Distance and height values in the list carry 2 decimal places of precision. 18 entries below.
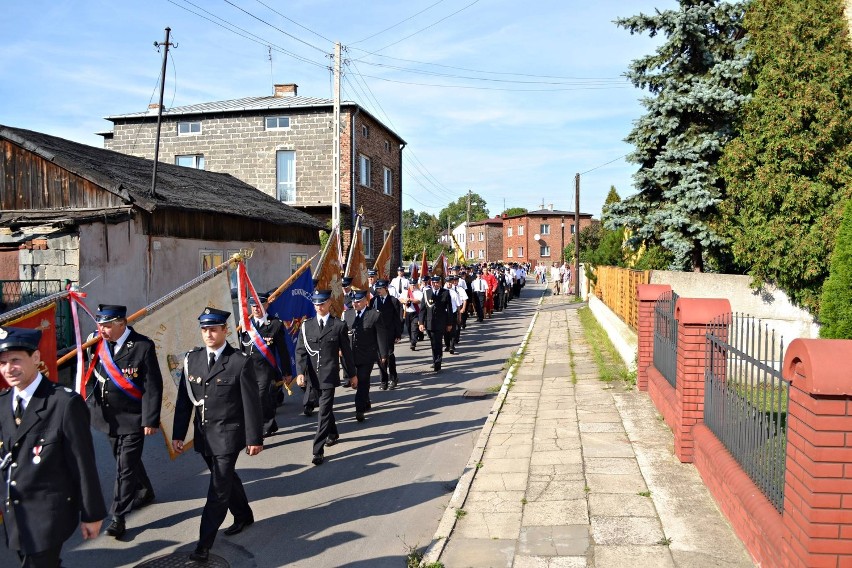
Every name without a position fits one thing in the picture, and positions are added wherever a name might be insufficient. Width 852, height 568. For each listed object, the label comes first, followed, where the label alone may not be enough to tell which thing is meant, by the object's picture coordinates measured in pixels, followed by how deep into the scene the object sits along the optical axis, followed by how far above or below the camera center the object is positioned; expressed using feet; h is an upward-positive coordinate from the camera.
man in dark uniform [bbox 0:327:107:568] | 12.60 -3.89
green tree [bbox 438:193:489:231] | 424.05 +29.63
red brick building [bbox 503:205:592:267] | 260.01 +8.69
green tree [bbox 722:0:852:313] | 41.47 +6.71
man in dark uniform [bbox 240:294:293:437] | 27.07 -3.67
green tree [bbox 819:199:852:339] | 28.22 -1.36
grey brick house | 90.15 +15.30
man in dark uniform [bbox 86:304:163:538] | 19.21 -3.89
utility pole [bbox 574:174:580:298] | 126.31 +4.74
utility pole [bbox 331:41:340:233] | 65.36 +9.54
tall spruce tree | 50.01 +10.50
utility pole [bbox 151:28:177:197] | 46.21 +12.05
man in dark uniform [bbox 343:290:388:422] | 30.71 -4.04
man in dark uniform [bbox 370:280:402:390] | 37.14 -3.89
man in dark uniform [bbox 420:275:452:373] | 43.96 -3.79
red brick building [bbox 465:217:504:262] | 292.81 +7.58
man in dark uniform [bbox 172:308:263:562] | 17.01 -3.83
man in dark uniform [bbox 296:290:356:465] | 24.85 -3.87
